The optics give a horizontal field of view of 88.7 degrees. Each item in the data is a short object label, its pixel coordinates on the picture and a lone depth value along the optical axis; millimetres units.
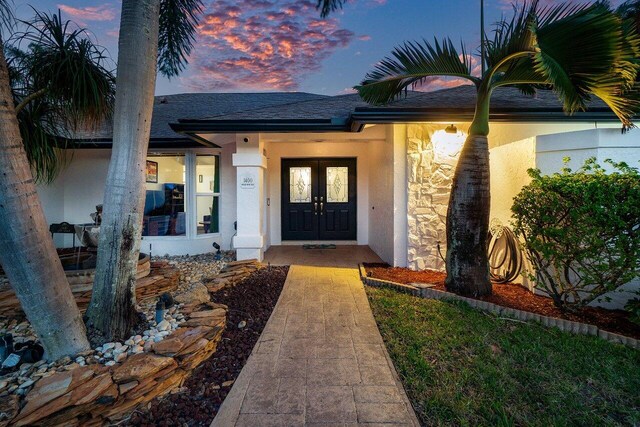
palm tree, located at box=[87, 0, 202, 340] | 2895
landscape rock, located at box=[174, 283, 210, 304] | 4057
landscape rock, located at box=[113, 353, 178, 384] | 2379
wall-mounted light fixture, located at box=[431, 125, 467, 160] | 6094
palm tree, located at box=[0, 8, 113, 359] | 2318
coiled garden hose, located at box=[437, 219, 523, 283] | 5160
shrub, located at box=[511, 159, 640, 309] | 3482
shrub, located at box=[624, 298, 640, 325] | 3497
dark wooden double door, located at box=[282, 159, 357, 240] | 9391
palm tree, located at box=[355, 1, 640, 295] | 3391
